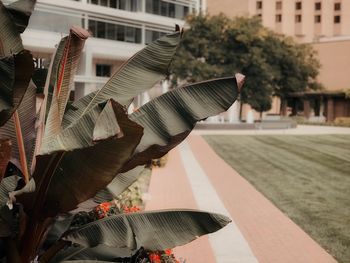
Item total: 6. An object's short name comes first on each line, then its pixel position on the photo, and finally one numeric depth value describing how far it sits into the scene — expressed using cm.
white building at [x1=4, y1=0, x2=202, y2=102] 4422
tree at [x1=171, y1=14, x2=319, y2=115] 5072
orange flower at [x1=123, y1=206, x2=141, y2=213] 551
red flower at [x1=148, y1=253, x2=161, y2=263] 461
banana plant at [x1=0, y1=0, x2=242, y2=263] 335
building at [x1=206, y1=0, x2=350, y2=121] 8206
